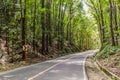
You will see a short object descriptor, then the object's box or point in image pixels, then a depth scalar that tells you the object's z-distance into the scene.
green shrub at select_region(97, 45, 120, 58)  10.63
